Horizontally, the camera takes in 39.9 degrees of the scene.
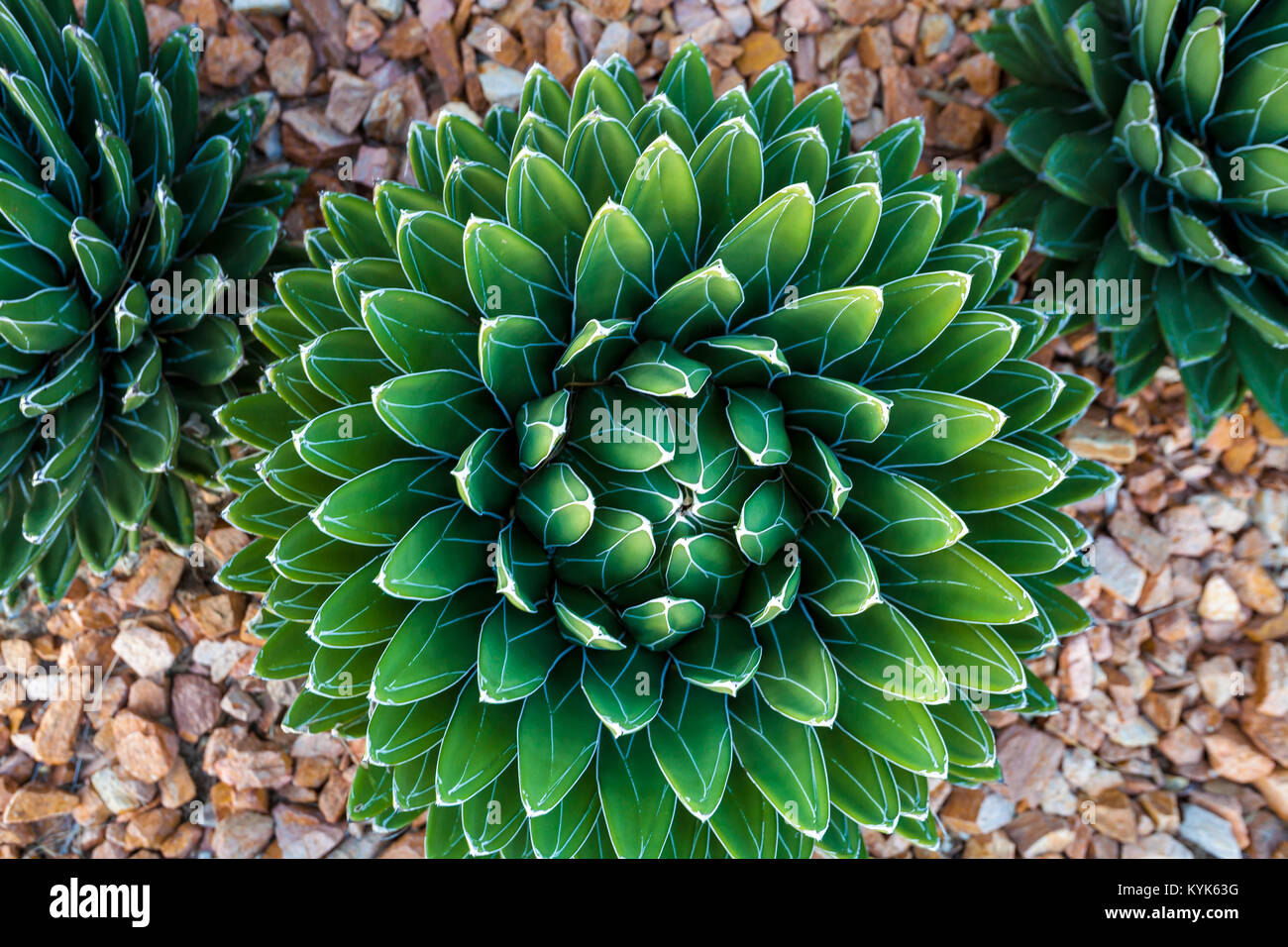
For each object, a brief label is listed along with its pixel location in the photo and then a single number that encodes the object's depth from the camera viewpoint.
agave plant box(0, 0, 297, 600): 0.93
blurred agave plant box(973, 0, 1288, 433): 0.97
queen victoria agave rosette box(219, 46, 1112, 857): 0.85
